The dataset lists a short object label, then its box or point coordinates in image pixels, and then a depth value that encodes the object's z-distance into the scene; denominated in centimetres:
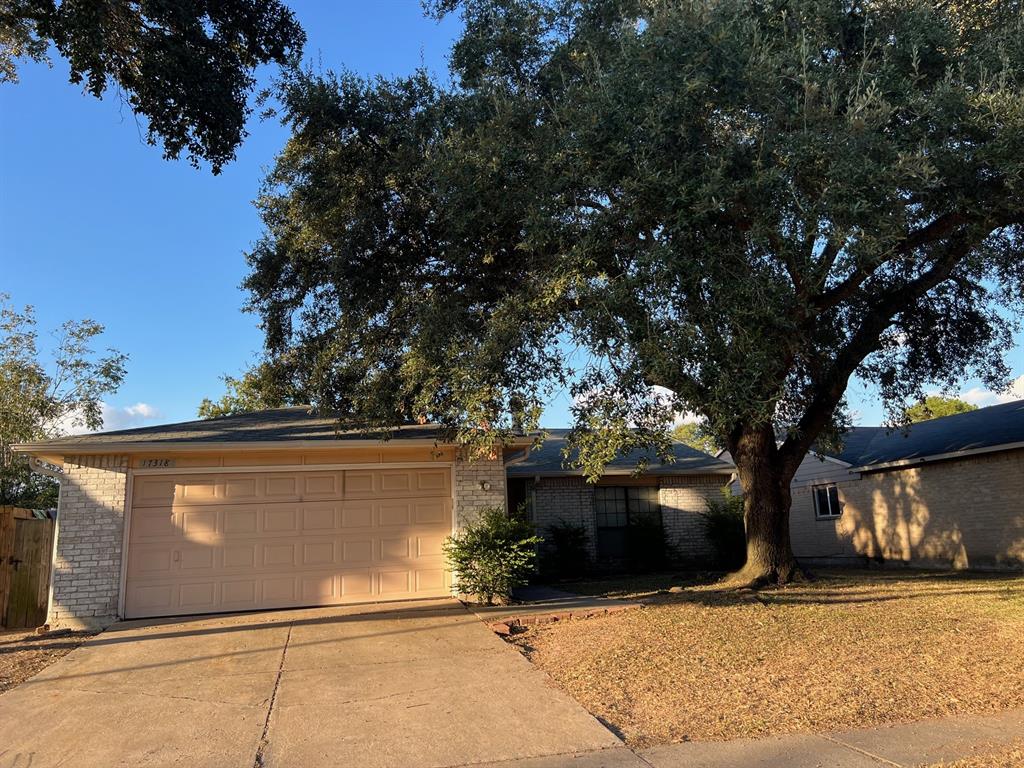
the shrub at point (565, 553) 1755
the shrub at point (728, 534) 1822
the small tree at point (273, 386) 1386
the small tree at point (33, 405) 2070
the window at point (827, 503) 2177
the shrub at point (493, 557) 1177
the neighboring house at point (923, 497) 1636
